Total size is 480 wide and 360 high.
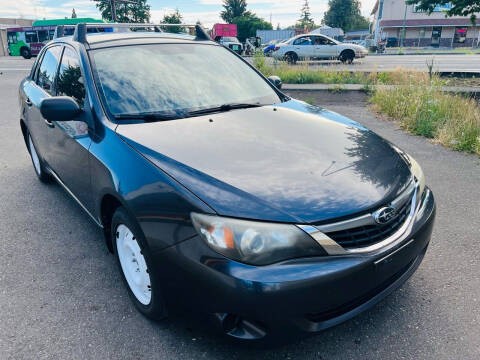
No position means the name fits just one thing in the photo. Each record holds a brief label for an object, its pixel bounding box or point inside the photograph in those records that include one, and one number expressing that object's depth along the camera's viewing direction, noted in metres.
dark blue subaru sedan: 1.71
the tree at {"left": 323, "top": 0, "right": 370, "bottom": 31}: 82.62
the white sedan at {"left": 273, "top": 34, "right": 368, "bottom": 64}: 21.16
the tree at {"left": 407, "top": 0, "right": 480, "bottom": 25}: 9.88
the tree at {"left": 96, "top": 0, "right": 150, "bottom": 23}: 51.69
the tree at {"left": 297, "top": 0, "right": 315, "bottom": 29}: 104.50
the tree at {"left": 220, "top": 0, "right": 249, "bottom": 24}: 75.25
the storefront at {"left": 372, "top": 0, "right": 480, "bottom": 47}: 51.47
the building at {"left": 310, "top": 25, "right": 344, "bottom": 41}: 48.16
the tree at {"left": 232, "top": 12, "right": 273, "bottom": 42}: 64.19
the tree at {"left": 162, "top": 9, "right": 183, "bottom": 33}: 61.80
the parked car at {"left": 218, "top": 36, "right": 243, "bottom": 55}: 31.51
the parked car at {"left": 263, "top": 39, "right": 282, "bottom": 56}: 23.93
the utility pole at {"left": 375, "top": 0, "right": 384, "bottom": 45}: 54.19
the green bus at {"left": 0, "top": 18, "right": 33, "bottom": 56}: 43.25
